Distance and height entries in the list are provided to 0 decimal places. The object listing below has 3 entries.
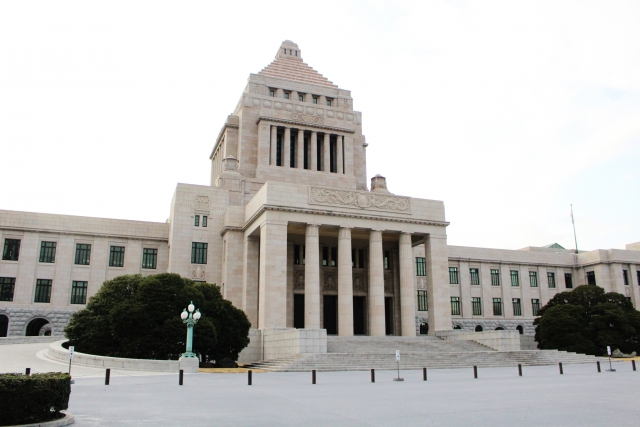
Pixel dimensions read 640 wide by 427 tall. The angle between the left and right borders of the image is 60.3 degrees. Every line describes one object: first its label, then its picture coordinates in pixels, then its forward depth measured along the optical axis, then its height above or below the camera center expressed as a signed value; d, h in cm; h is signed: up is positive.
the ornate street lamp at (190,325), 2736 +72
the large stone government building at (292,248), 4156 +782
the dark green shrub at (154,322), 3053 +102
